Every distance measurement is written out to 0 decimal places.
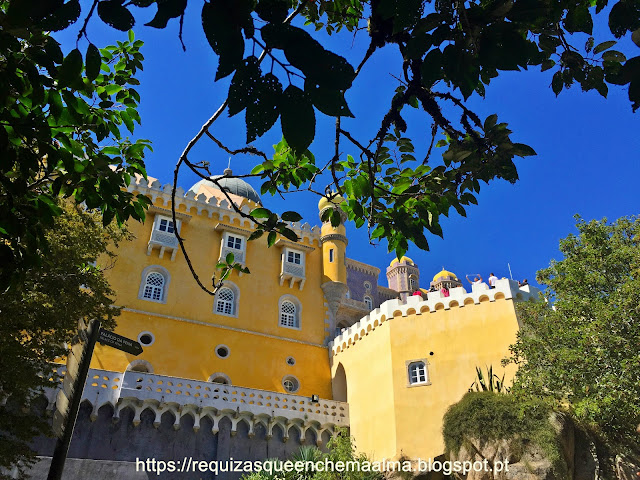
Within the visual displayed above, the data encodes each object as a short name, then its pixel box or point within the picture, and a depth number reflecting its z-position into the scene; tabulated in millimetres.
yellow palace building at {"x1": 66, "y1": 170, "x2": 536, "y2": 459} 18469
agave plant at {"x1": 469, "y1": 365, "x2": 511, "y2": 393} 16870
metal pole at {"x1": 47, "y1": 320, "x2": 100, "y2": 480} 4680
